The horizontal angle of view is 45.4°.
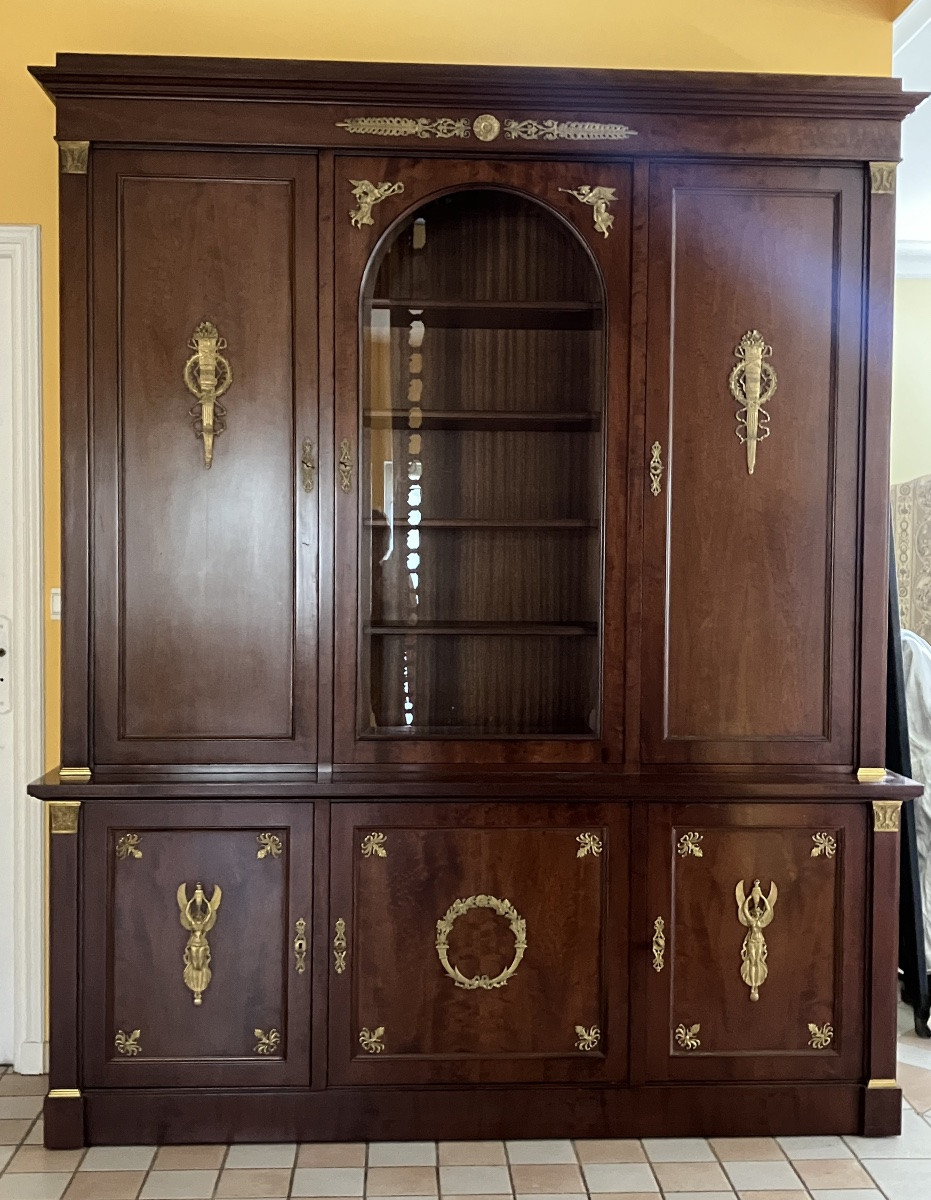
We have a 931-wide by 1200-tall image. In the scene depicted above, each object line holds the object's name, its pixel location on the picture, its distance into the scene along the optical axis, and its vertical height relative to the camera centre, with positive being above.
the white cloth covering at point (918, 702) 3.74 -0.42
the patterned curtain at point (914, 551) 4.55 +0.11
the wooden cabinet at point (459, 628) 2.60 -0.12
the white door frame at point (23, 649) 3.03 -0.22
